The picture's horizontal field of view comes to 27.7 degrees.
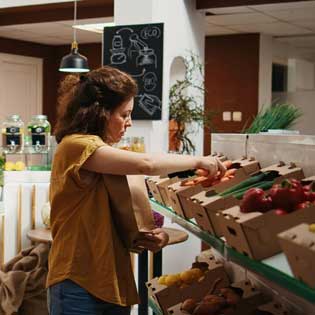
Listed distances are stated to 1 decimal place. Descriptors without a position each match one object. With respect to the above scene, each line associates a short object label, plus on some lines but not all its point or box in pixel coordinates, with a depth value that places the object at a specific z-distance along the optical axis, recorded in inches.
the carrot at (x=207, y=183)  83.7
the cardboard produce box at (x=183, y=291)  99.1
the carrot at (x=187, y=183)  85.3
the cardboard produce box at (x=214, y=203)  70.1
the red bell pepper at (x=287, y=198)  60.4
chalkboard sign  197.9
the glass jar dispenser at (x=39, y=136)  189.8
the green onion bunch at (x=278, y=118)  117.4
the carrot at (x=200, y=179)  84.7
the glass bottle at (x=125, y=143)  182.7
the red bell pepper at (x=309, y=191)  62.0
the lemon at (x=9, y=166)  176.7
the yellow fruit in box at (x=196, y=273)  101.4
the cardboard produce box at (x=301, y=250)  48.4
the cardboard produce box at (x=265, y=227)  58.3
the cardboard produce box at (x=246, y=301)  88.4
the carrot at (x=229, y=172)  83.9
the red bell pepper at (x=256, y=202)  61.4
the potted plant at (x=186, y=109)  208.2
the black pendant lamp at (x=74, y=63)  224.5
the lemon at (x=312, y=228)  51.3
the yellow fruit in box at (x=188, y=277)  101.1
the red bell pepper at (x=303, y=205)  59.2
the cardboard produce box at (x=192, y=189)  80.6
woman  81.4
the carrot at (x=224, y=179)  81.5
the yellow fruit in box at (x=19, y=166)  177.0
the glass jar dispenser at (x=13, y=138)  188.9
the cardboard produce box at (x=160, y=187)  95.5
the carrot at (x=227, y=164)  88.9
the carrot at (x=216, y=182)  83.1
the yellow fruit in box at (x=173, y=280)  101.9
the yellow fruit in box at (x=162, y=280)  103.9
